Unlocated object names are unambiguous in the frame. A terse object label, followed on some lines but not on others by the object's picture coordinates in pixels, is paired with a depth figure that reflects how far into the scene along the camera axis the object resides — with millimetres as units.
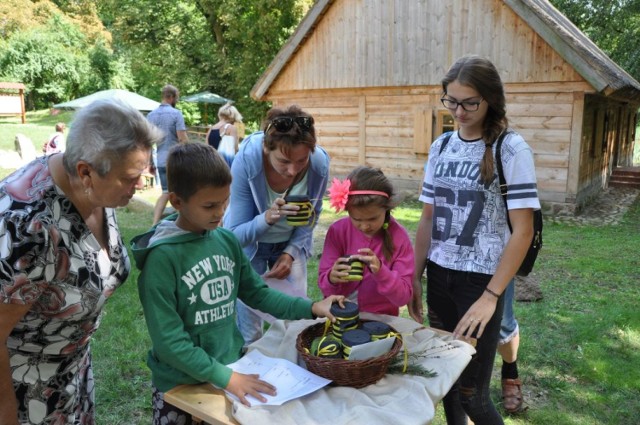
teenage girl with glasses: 2070
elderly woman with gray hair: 1371
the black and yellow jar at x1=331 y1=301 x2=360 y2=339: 1796
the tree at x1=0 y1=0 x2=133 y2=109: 27359
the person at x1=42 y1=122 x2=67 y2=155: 11380
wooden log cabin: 9555
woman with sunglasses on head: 2398
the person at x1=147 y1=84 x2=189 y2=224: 8292
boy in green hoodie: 1608
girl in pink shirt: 2207
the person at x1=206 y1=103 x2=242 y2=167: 9438
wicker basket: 1616
